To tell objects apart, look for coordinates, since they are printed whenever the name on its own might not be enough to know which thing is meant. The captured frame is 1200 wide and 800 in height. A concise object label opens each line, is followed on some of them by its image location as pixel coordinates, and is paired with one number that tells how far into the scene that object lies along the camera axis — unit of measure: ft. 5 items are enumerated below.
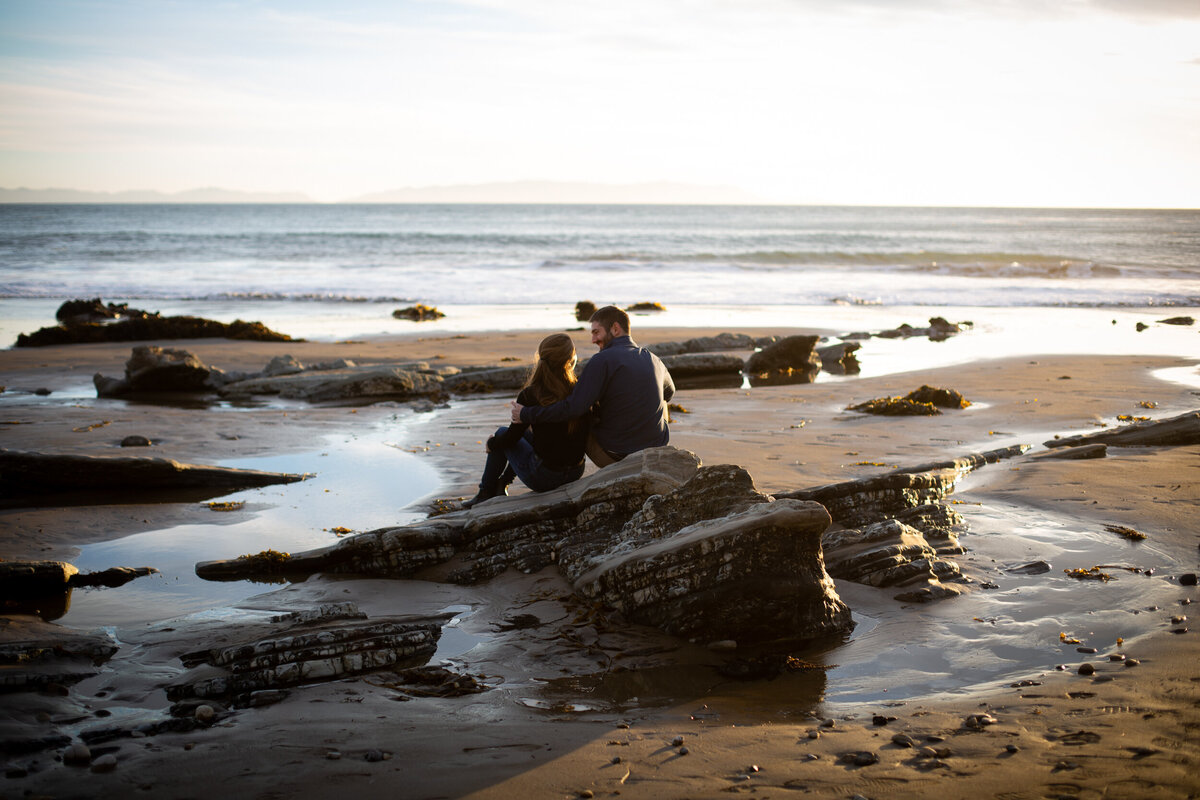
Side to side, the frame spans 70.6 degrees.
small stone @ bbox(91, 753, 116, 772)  11.28
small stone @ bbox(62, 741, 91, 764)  11.48
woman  22.21
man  22.00
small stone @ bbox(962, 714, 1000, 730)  12.32
